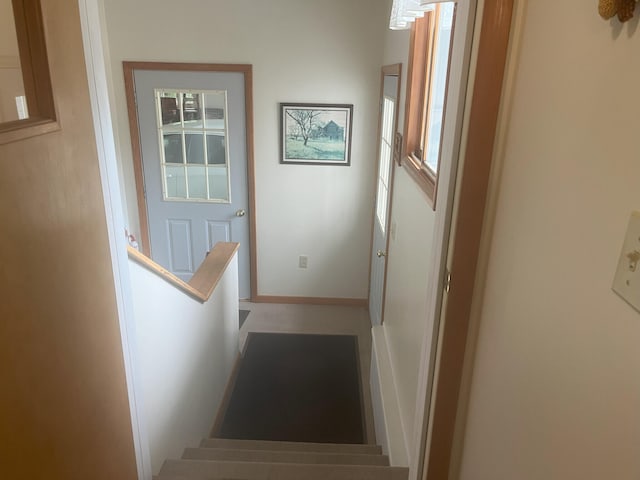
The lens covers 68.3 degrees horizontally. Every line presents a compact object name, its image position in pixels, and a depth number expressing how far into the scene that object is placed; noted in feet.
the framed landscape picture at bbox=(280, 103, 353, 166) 11.80
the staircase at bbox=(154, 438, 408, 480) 5.76
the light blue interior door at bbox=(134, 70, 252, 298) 11.78
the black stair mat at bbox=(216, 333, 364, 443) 8.95
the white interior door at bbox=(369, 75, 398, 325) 9.55
